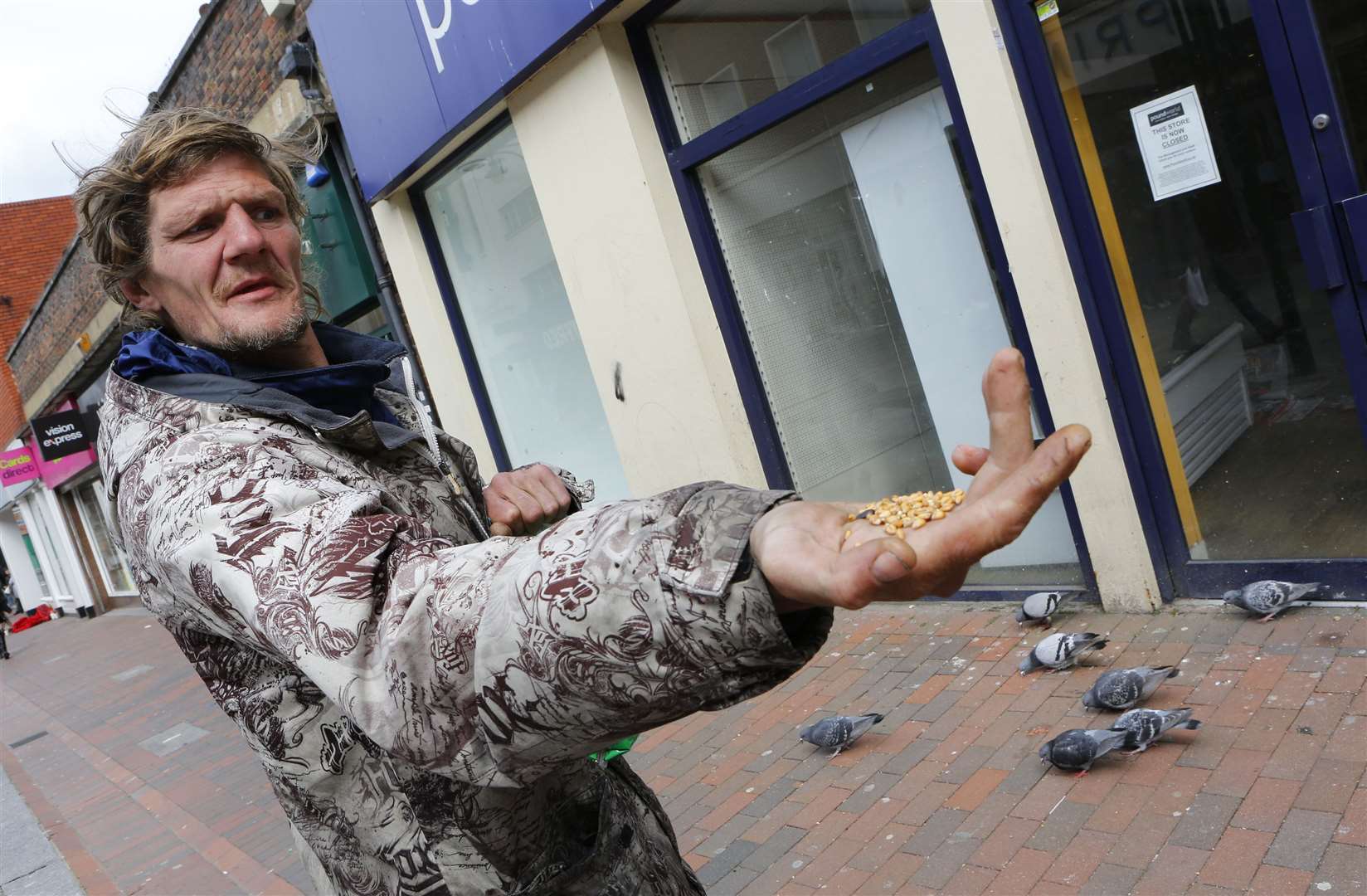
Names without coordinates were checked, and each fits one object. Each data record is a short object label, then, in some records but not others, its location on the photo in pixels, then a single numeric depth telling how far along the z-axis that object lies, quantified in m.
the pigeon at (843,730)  4.35
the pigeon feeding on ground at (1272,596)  4.21
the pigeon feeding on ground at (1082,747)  3.57
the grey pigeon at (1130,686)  3.87
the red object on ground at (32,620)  27.31
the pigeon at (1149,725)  3.58
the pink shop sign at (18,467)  24.69
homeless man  0.94
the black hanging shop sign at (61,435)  19.23
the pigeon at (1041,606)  4.94
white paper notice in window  4.34
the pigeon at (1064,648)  4.36
